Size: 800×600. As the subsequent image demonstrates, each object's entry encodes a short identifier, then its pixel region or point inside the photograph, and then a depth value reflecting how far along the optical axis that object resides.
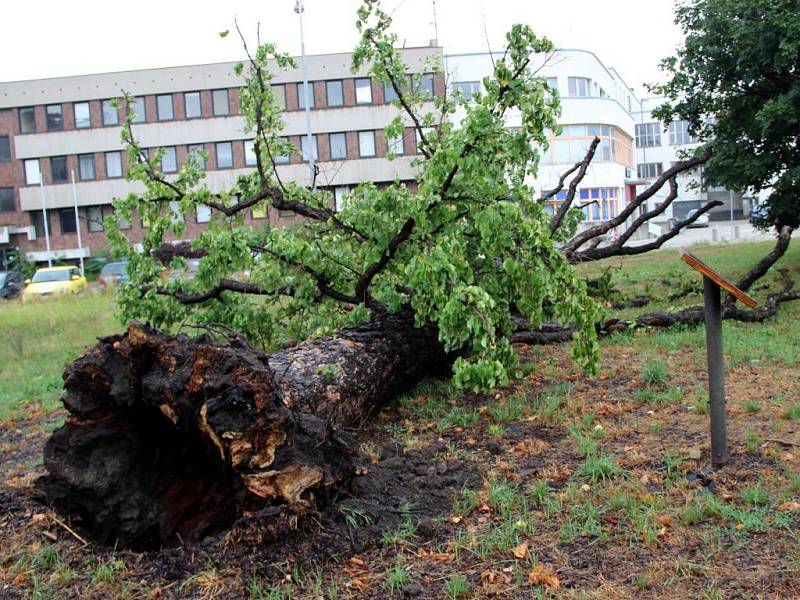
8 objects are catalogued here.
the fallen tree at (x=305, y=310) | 4.16
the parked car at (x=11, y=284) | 30.07
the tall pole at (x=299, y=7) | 23.84
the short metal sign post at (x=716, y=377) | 4.68
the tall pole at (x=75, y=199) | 48.32
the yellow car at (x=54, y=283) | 26.09
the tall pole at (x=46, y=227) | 48.66
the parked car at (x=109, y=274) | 26.59
